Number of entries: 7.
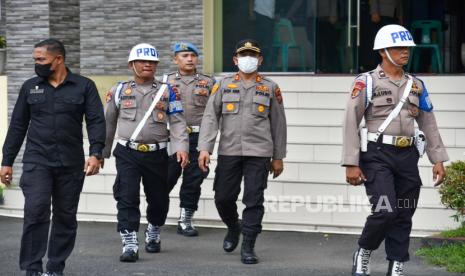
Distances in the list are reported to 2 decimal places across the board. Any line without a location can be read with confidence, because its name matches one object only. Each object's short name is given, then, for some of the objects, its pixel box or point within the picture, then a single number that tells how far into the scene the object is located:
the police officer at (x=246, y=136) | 18.05
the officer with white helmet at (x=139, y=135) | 18.25
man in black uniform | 15.91
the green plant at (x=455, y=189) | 18.12
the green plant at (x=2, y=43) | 30.81
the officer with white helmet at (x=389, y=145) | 15.76
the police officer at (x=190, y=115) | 20.83
